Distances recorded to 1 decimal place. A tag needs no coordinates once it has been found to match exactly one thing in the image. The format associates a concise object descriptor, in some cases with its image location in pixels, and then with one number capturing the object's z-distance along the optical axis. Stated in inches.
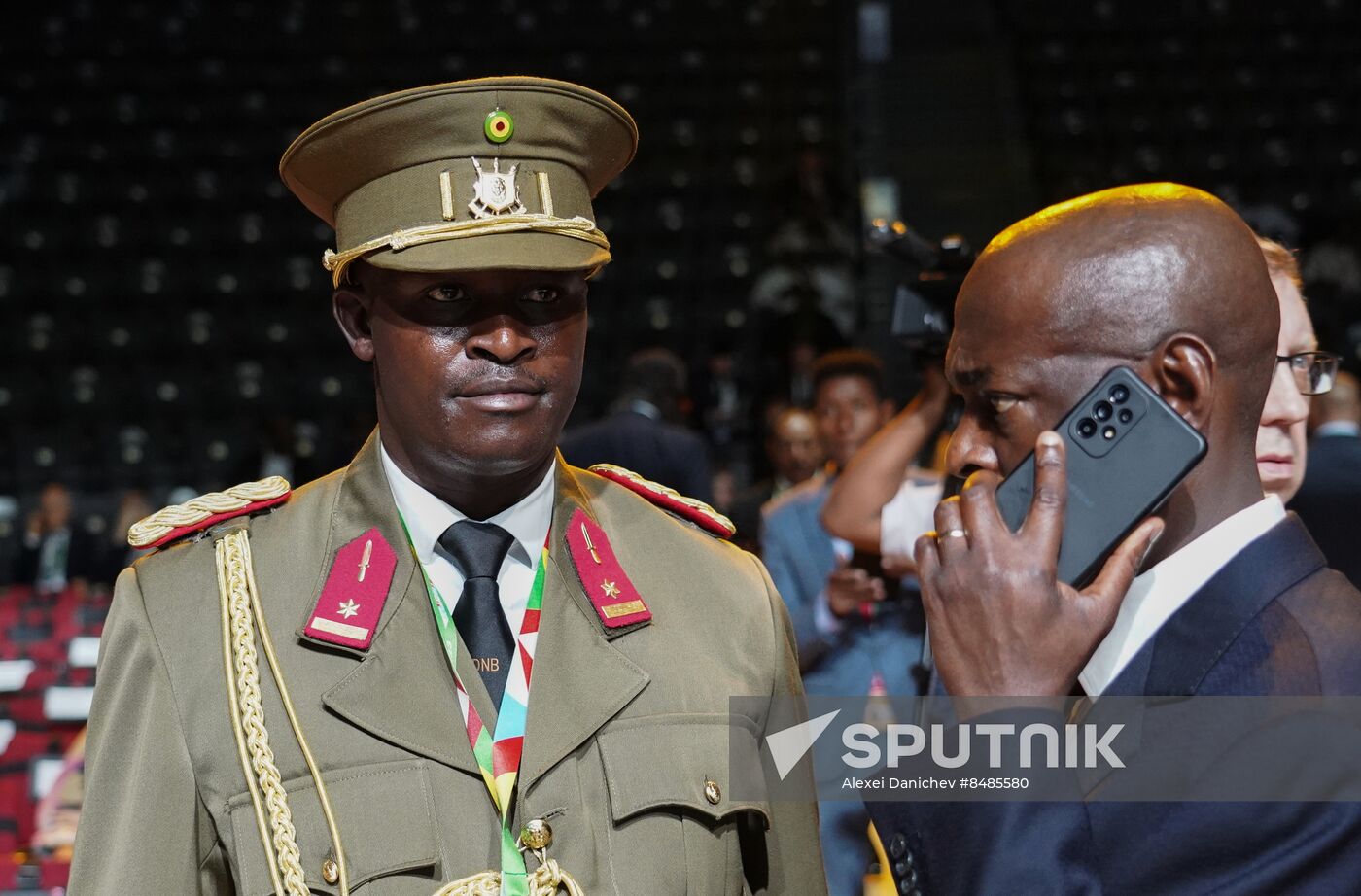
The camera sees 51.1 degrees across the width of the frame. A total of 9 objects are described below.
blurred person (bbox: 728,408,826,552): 217.9
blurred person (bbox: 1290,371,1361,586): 79.1
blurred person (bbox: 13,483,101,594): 299.3
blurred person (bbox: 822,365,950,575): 119.6
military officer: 51.9
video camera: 78.2
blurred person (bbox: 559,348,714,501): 161.2
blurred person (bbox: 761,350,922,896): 128.8
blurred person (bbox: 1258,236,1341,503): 69.4
